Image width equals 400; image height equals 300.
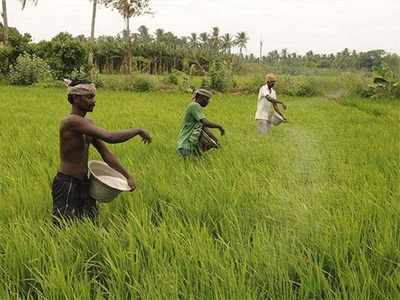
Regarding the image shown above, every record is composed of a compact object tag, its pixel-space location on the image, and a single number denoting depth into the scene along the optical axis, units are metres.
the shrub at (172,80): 20.47
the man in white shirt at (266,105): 6.06
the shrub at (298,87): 18.20
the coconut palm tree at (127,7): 21.17
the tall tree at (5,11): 20.87
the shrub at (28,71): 17.95
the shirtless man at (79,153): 2.54
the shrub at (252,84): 19.05
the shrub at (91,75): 18.25
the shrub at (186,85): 18.23
